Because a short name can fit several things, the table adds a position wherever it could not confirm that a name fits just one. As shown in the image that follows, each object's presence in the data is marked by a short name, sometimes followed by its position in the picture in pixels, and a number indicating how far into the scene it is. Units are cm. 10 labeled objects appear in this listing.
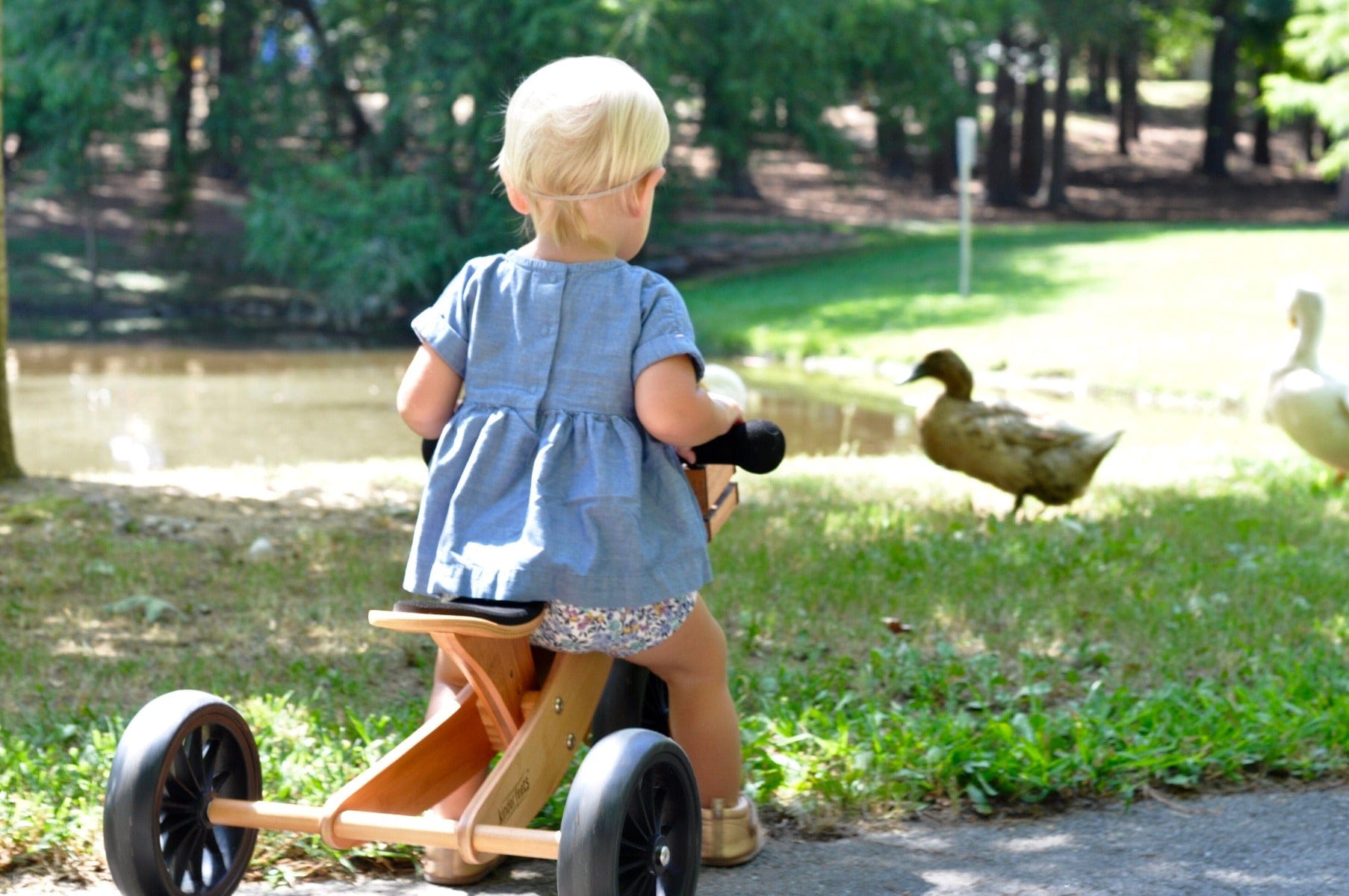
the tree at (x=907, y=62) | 2700
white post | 2020
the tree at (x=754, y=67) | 2502
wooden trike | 262
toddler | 277
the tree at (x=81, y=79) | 2386
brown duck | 662
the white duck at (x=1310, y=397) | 721
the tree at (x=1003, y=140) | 3488
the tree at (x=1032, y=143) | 3788
